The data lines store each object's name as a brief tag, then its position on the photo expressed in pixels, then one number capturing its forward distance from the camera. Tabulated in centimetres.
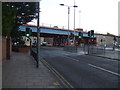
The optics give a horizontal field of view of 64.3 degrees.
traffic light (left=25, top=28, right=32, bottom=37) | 916
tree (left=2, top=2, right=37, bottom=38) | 1222
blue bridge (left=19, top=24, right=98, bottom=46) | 2685
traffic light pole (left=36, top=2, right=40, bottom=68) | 658
